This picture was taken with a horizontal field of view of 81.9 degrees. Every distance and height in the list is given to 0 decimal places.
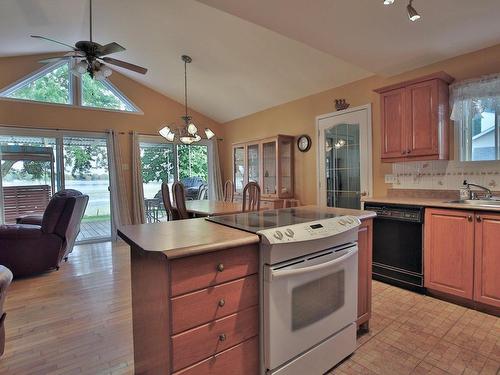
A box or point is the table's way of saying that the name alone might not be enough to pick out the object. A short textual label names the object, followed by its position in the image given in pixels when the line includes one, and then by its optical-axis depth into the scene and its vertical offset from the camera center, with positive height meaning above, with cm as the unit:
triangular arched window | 462 +161
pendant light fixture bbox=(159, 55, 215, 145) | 377 +66
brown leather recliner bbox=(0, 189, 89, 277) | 326 -63
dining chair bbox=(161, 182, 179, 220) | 359 -28
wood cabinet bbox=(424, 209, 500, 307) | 225 -65
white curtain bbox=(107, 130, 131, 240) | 520 +3
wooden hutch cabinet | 469 +24
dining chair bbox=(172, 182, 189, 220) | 329 -19
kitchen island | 116 -52
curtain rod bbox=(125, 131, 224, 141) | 542 +95
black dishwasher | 270 -66
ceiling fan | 255 +118
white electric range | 138 -58
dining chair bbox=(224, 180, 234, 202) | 491 -17
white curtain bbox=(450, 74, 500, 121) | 259 +78
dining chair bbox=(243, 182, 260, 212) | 327 -18
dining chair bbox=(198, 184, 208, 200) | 617 -22
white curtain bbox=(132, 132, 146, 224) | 537 -11
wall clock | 445 +58
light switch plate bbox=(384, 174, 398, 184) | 338 -1
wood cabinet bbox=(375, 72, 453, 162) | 277 +60
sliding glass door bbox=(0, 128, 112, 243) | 453 +21
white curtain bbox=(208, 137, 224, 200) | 630 +8
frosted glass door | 366 +29
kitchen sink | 248 -23
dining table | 308 -31
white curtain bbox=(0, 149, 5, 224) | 446 -29
